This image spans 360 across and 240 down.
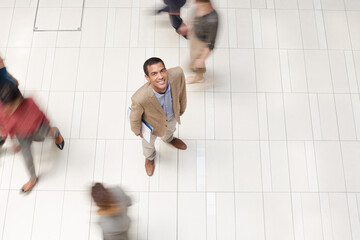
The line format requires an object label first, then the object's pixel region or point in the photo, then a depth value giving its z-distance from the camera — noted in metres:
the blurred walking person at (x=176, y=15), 3.30
